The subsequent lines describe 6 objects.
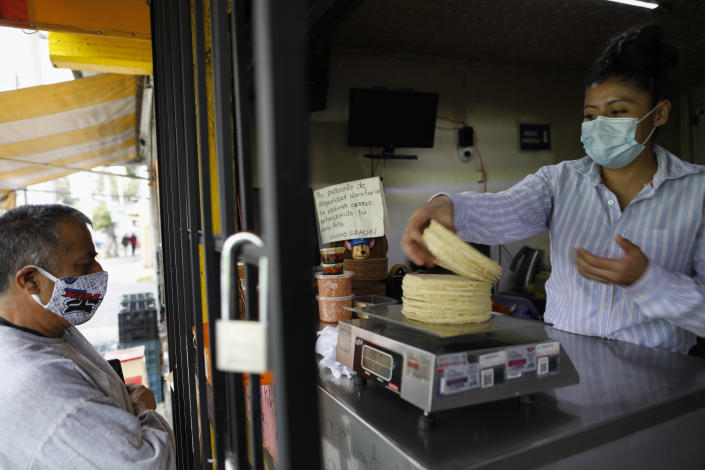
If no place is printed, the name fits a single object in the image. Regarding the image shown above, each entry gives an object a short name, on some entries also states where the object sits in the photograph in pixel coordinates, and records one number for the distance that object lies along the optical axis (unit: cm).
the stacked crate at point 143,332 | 499
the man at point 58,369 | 113
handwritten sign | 171
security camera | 534
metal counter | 88
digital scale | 89
